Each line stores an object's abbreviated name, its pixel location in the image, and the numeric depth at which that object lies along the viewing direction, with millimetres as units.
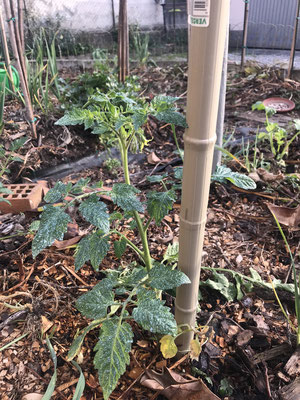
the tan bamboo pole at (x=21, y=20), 2223
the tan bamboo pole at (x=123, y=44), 2607
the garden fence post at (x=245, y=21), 4023
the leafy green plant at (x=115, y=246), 823
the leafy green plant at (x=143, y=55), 5187
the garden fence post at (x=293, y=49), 3613
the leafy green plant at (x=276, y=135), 2164
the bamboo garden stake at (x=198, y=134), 651
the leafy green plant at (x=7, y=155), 1438
